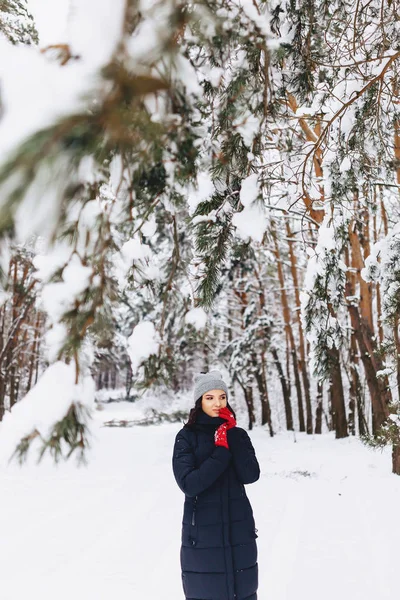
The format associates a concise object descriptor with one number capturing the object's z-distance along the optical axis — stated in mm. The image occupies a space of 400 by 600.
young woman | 2238
